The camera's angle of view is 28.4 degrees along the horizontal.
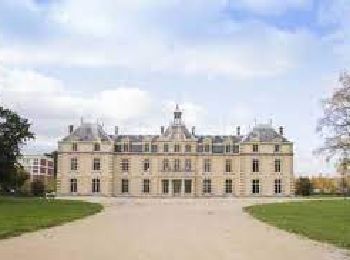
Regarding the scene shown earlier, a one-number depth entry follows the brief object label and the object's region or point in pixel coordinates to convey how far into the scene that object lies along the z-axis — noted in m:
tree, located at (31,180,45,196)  106.68
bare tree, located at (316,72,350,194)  50.03
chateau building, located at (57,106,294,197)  115.06
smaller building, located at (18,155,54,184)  191.98
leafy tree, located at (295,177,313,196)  120.08
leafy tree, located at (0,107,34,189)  64.81
